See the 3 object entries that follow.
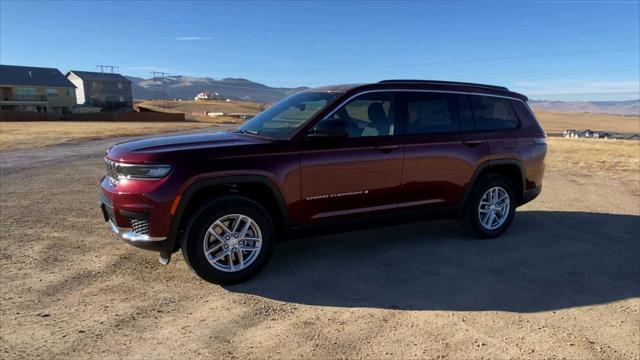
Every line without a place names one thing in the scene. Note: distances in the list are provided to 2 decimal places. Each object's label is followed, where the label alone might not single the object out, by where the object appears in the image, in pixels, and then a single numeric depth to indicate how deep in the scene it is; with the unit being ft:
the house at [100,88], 305.32
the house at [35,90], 239.50
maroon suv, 14.01
